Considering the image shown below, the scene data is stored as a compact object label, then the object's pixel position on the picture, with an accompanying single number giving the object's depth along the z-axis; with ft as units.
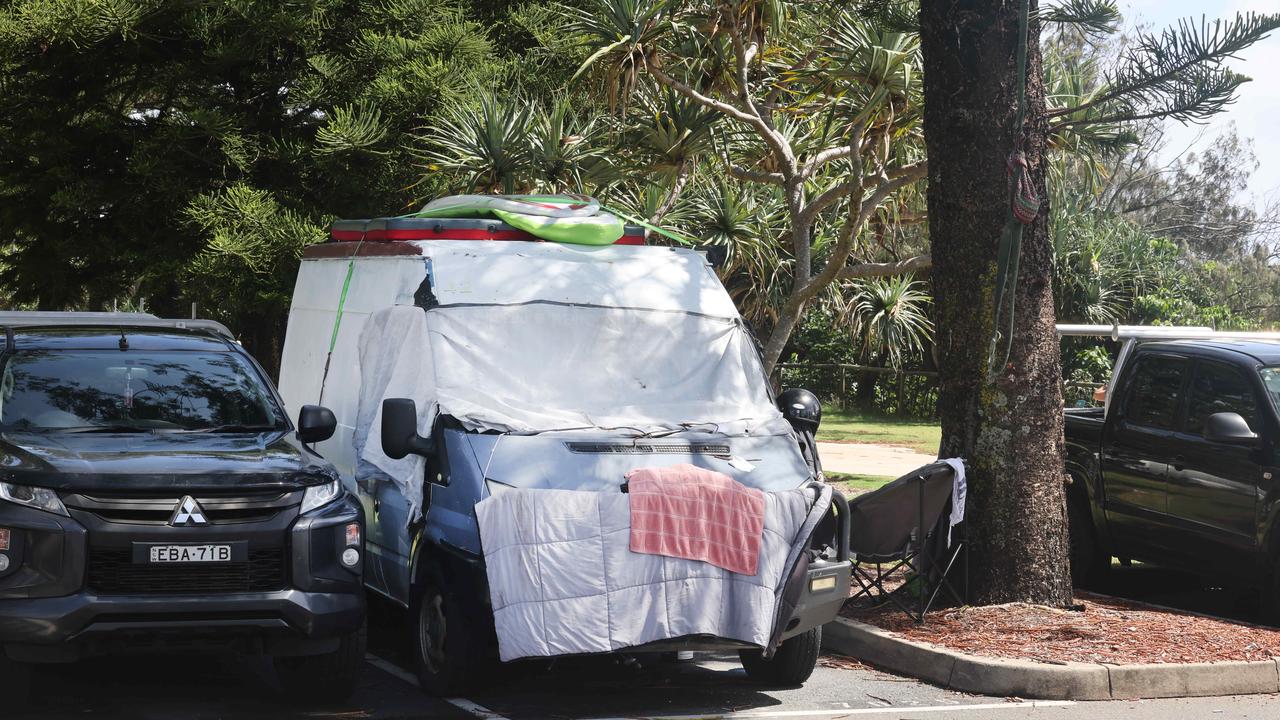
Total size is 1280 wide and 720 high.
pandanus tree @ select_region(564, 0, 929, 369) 42.16
